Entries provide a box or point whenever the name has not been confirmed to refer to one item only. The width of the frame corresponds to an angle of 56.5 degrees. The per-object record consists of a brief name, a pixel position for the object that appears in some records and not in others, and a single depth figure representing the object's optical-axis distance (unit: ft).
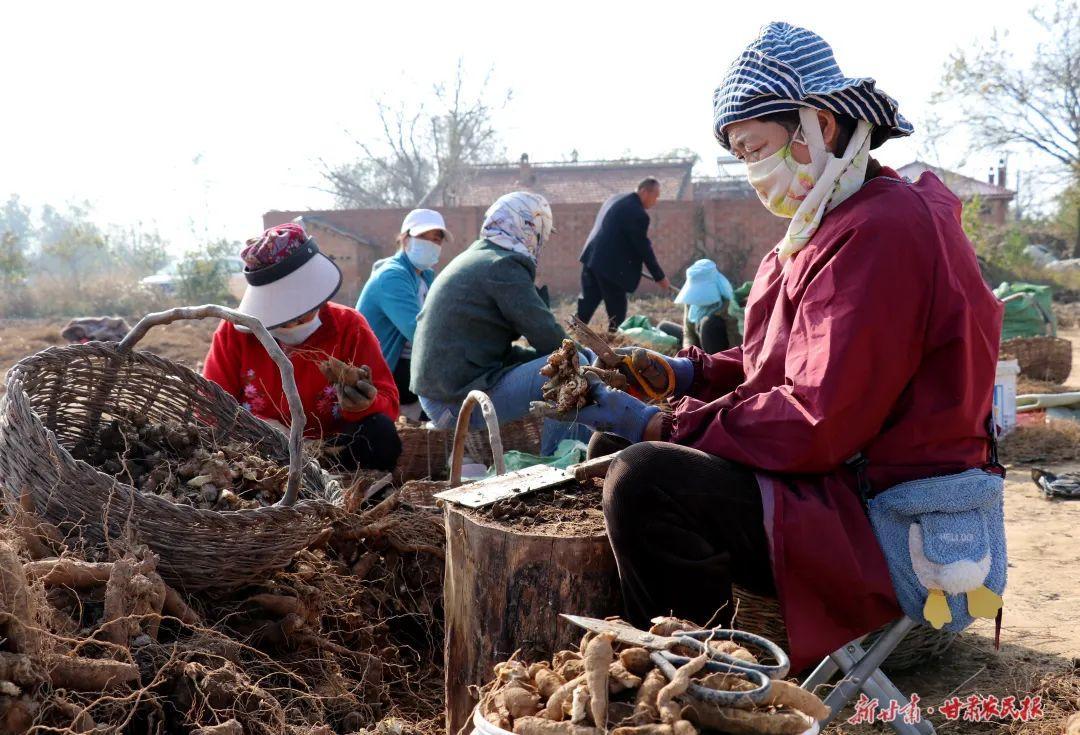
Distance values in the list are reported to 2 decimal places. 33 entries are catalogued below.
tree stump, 7.70
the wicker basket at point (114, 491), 8.20
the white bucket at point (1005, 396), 20.85
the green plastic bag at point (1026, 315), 32.35
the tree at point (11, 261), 81.25
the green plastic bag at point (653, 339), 24.69
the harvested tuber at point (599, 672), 4.97
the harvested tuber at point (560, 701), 5.14
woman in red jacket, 6.99
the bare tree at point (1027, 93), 95.20
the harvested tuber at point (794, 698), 5.08
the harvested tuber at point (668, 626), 5.87
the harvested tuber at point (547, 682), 5.40
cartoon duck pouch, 6.98
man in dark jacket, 31.58
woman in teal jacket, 19.51
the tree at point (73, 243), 88.94
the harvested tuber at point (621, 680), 5.16
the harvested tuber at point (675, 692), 4.84
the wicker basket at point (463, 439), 10.30
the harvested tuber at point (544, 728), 4.90
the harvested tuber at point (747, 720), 4.91
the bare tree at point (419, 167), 113.39
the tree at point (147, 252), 110.42
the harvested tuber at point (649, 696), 4.93
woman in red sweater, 12.95
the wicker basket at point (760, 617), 7.84
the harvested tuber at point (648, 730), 4.74
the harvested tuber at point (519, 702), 5.28
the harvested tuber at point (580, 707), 4.99
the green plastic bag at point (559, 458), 13.56
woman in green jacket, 15.28
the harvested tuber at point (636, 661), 5.30
